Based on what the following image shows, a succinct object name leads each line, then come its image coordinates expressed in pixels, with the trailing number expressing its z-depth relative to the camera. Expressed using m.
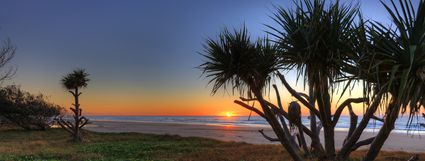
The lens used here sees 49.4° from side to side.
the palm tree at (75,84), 26.33
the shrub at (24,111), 37.94
